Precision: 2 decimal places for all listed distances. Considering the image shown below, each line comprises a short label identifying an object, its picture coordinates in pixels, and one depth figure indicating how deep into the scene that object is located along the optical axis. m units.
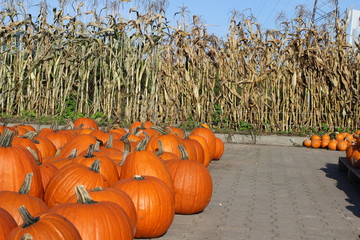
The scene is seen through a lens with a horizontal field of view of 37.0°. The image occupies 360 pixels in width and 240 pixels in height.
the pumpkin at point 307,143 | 12.41
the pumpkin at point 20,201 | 3.48
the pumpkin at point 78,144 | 6.39
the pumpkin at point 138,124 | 9.51
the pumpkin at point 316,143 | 12.24
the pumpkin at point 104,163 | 5.03
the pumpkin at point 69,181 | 4.41
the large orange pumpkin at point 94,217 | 3.46
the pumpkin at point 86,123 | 9.70
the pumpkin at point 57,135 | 7.42
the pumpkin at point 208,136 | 8.98
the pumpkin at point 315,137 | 12.40
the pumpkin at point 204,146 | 8.19
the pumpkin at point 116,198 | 3.98
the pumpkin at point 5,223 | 2.99
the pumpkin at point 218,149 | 9.52
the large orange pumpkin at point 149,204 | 4.54
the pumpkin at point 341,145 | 11.86
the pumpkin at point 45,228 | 2.82
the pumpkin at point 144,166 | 5.13
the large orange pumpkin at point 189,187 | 5.48
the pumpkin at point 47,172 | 4.77
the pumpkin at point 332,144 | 12.02
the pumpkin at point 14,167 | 4.41
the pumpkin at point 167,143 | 6.73
